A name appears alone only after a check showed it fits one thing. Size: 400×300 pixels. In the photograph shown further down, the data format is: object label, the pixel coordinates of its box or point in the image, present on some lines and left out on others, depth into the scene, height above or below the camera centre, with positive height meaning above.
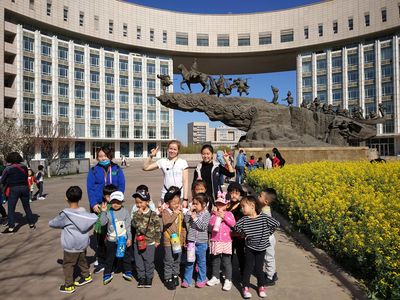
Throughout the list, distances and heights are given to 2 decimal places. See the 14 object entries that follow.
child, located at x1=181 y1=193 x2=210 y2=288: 3.88 -1.13
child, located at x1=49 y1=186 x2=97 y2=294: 3.78 -1.08
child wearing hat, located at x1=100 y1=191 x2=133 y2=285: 3.96 -1.01
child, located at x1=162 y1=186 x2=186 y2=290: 3.84 -1.05
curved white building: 43.75 +16.98
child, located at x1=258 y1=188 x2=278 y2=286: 3.88 -1.50
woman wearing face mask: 4.54 -0.37
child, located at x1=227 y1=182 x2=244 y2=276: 4.08 -0.80
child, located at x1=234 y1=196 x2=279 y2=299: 3.63 -1.02
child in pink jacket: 3.82 -1.16
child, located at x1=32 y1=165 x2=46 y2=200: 11.24 -1.14
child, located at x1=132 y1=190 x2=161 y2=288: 3.86 -1.12
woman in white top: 4.58 -0.26
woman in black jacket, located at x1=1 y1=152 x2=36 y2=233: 6.30 -0.62
